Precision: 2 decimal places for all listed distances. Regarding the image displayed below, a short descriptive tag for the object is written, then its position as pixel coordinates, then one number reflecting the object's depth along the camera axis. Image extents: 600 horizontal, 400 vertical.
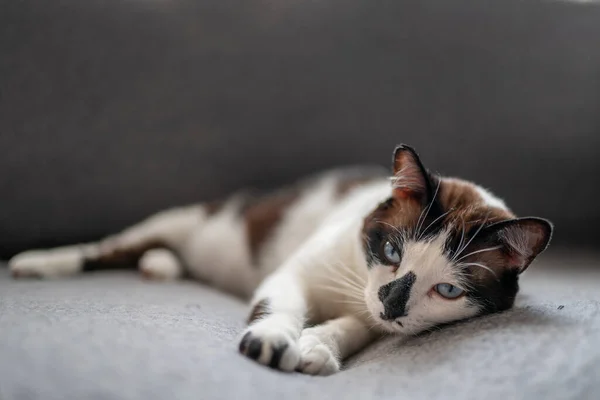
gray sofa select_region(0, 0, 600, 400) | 0.60
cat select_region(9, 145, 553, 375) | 0.43
